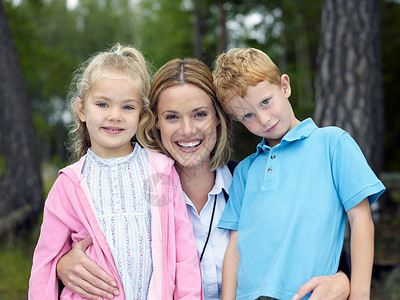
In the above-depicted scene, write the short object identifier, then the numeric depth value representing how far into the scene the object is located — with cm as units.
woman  216
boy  182
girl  193
